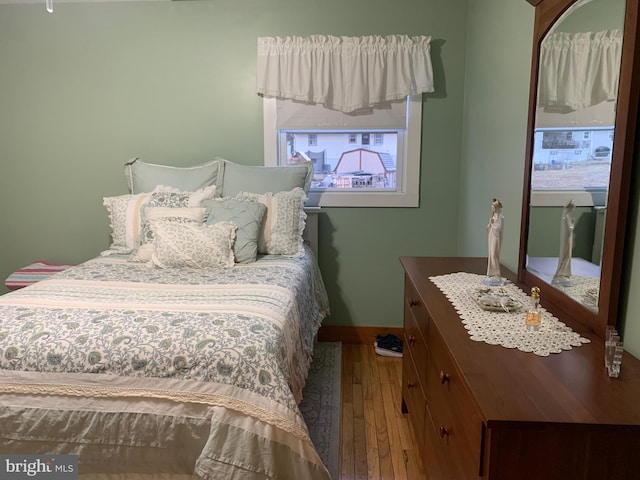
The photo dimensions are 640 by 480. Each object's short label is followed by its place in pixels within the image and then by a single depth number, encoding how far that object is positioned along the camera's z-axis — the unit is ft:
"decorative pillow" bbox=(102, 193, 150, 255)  8.62
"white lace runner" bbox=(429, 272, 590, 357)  4.01
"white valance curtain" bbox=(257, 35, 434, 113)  9.52
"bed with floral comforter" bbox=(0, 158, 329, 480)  4.44
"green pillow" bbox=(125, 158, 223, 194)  9.17
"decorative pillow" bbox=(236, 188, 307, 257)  8.51
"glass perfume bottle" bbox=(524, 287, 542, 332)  4.31
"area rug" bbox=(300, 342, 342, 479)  6.81
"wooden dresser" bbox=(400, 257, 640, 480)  2.96
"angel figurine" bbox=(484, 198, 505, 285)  5.84
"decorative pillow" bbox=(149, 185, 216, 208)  8.47
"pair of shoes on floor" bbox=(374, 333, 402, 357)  10.00
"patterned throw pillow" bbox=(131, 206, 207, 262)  8.01
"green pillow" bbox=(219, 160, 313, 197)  9.10
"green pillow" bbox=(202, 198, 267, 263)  7.91
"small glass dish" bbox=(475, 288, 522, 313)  4.86
